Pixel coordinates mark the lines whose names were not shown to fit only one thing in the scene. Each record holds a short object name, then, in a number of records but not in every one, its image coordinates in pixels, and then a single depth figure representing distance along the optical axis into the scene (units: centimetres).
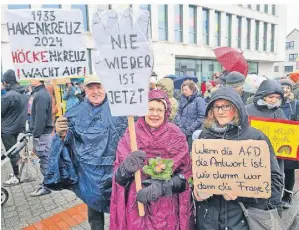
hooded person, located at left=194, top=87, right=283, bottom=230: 209
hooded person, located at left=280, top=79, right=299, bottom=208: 380
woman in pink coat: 219
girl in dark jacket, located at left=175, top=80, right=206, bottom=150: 526
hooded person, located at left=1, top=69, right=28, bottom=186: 520
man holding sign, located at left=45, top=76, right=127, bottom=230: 275
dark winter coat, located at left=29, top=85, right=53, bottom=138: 481
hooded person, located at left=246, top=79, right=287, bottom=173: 318
